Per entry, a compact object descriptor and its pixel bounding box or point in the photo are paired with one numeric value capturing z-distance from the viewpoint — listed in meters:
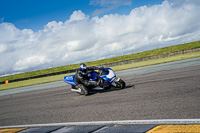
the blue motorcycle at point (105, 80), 7.62
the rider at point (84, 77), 8.02
